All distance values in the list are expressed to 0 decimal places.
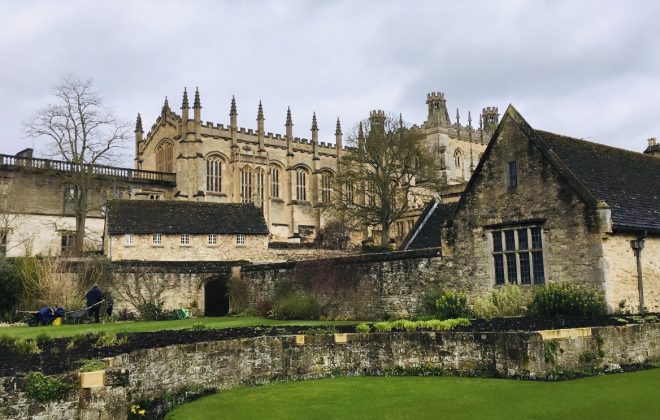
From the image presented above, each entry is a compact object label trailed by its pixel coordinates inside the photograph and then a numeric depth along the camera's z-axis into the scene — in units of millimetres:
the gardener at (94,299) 28250
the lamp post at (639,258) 19000
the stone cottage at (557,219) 18750
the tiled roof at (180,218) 38250
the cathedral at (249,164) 66188
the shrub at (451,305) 21391
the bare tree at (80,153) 45500
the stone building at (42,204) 52062
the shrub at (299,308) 27688
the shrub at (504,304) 19641
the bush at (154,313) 31875
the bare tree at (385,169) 49500
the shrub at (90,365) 8945
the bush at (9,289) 31859
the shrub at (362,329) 14091
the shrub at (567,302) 17953
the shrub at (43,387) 8242
